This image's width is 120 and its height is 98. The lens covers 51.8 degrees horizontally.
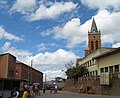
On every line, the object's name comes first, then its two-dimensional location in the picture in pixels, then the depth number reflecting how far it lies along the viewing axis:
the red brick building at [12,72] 13.25
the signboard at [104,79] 20.68
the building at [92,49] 29.96
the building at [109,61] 23.26
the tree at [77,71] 31.38
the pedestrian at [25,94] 6.10
